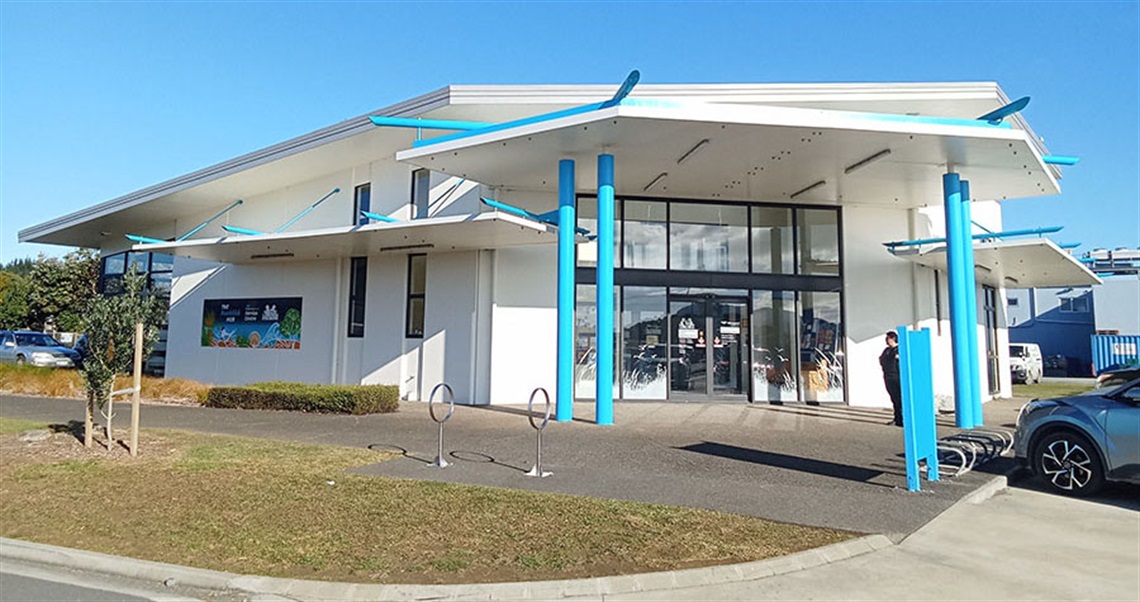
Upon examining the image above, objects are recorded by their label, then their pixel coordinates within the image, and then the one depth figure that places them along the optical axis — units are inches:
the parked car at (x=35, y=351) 942.4
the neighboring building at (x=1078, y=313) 1626.5
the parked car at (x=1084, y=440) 269.6
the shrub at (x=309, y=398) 516.3
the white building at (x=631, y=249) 496.1
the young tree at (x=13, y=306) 1770.4
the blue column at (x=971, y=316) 503.2
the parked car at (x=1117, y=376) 724.7
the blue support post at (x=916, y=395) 267.4
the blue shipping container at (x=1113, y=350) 1422.2
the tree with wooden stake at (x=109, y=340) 356.8
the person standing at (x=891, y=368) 489.4
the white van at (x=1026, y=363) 1136.8
